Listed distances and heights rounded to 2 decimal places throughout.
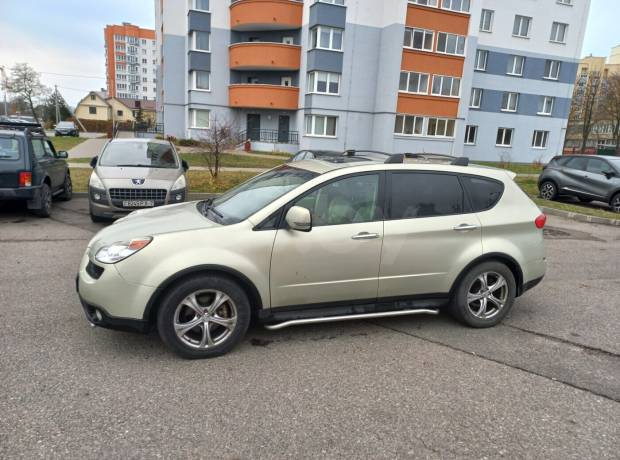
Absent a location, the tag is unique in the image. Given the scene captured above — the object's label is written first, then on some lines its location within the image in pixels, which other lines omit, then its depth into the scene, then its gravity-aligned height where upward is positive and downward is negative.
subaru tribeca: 3.48 -1.03
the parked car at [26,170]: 8.18 -1.09
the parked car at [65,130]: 42.97 -1.54
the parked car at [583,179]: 13.11 -0.95
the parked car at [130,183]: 8.14 -1.17
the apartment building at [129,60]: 109.88 +14.21
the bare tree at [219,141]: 13.17 -0.54
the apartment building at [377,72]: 28.14 +4.06
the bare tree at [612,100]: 43.66 +4.76
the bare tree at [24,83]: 65.50 +4.06
